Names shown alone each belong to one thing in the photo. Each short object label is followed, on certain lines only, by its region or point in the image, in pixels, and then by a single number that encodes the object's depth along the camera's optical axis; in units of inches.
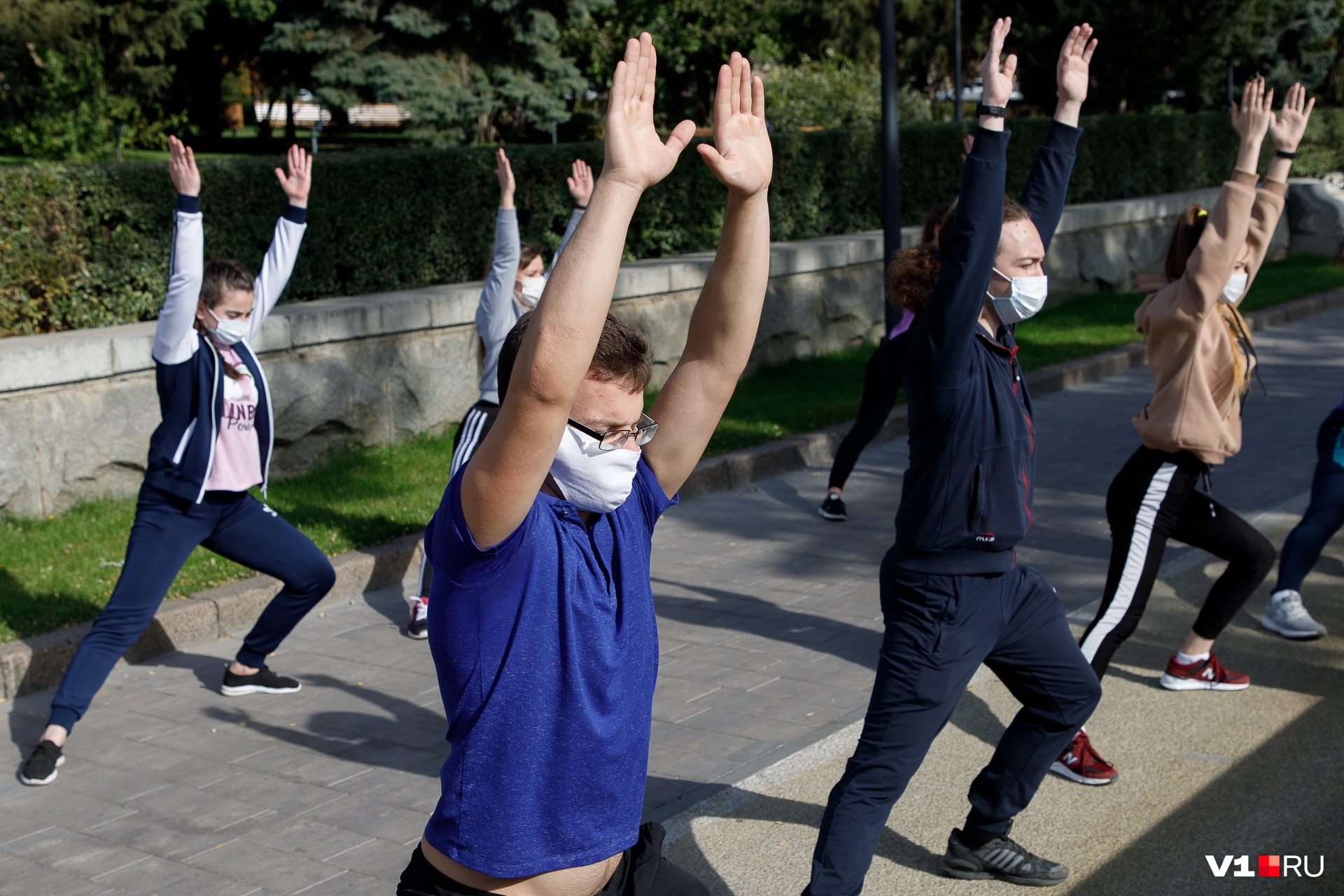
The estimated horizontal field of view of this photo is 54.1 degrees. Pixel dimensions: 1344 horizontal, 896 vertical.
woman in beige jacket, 177.8
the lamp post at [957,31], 943.4
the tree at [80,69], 1114.1
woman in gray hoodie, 234.7
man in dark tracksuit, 123.1
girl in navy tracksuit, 189.0
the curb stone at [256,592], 213.6
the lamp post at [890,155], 425.1
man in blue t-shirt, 74.4
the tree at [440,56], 974.4
